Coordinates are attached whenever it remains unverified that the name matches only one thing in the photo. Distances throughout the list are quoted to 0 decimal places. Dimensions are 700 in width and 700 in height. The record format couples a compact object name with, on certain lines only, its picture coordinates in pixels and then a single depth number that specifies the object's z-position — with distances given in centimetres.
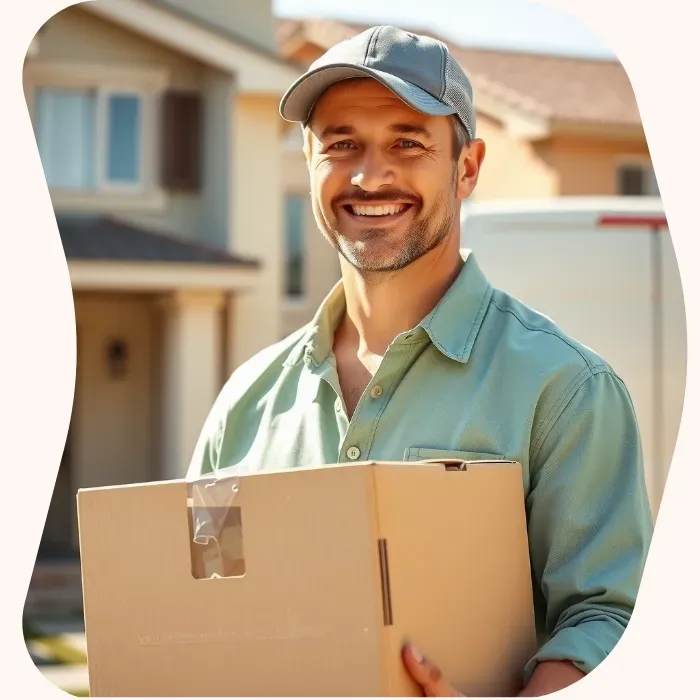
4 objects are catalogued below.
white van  535
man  201
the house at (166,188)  1315
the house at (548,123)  1504
